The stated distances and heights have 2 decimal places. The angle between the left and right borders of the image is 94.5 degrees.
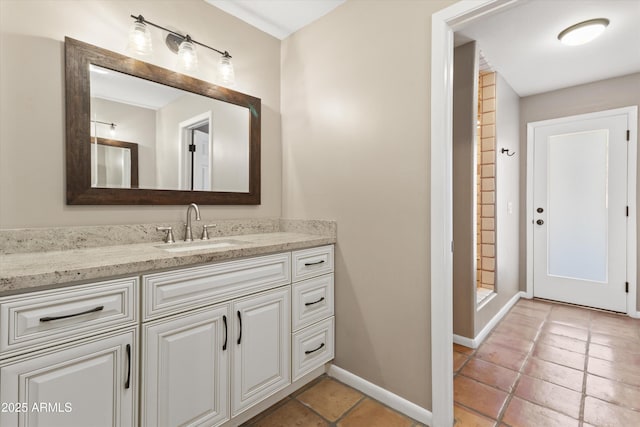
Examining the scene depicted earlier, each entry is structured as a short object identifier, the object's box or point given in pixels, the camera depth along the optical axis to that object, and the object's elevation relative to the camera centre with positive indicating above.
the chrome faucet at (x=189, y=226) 1.76 -0.09
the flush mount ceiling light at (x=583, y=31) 2.06 +1.28
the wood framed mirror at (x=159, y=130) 1.44 +0.47
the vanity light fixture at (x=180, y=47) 1.55 +0.94
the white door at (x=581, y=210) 3.01 +0.01
